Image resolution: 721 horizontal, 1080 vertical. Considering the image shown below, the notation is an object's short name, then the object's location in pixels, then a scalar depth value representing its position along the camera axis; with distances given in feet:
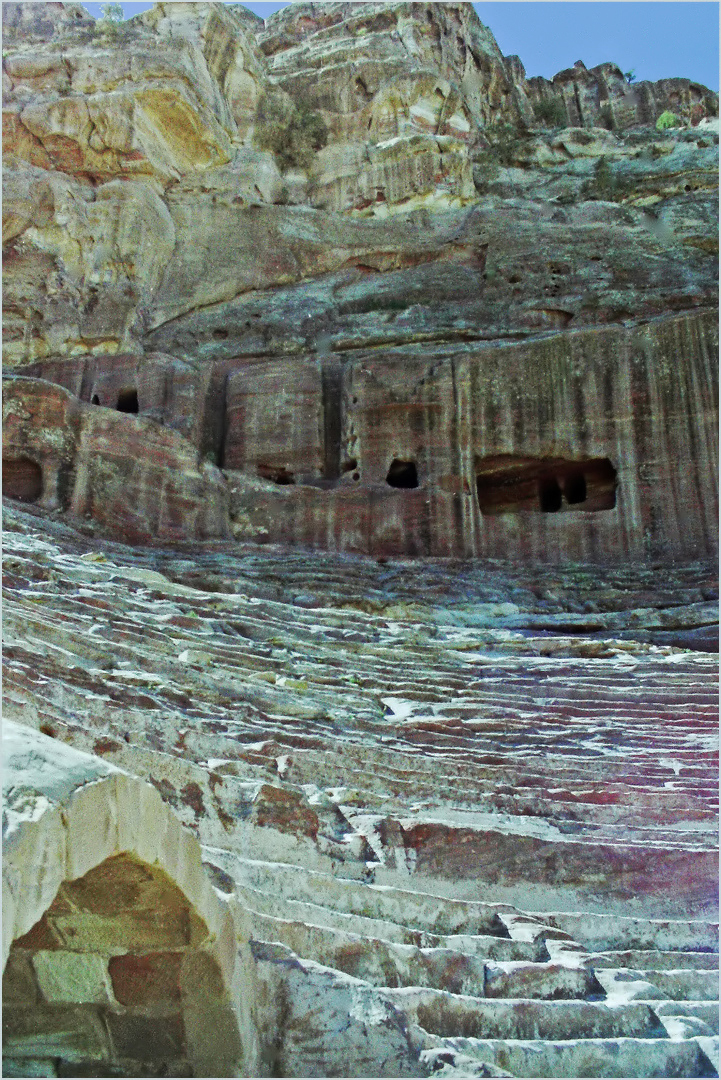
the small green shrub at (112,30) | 98.99
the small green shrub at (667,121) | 124.78
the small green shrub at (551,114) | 136.46
